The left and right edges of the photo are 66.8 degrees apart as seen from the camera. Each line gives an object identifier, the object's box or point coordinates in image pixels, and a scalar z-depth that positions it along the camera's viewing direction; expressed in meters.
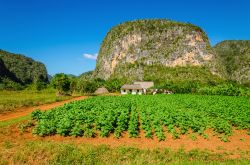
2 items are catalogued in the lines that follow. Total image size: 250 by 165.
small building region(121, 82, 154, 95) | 65.16
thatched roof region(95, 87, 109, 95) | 63.41
